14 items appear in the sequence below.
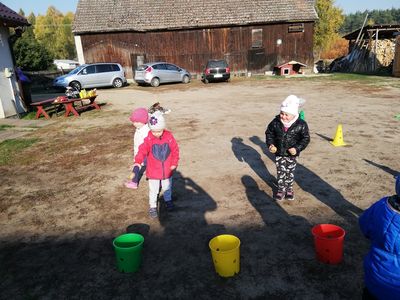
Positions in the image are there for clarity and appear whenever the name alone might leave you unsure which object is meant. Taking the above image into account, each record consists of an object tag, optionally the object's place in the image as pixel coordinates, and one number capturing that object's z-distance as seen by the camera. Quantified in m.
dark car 22.89
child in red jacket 4.54
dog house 27.45
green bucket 3.45
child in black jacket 4.54
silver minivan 21.11
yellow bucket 3.28
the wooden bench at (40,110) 12.49
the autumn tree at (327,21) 50.50
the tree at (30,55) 36.78
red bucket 3.42
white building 12.05
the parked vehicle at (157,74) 22.34
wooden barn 27.36
